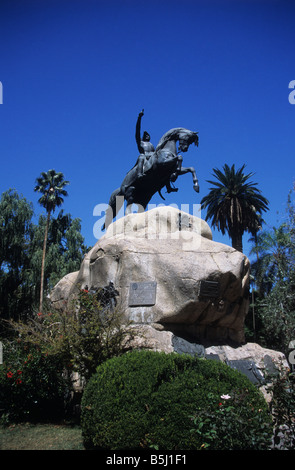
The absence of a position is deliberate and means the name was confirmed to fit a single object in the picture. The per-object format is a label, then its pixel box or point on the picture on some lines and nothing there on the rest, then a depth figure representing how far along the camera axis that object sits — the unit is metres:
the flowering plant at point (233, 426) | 4.25
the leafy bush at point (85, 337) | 7.18
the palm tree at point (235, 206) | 28.22
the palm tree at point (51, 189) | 31.74
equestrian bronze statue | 12.96
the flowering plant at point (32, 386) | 7.74
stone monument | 8.56
